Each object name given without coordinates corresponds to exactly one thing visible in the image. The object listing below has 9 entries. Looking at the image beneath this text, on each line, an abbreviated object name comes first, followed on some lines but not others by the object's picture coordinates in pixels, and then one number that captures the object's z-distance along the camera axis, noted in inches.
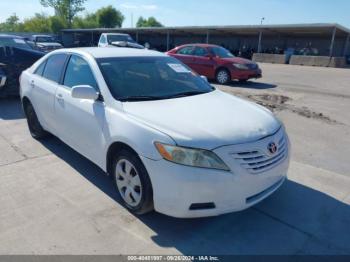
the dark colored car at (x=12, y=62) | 295.0
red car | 458.6
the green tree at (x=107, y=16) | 3107.5
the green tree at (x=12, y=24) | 2988.7
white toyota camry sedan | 100.0
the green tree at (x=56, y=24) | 2728.8
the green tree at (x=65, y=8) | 3139.8
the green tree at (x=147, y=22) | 4323.3
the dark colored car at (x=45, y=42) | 806.4
